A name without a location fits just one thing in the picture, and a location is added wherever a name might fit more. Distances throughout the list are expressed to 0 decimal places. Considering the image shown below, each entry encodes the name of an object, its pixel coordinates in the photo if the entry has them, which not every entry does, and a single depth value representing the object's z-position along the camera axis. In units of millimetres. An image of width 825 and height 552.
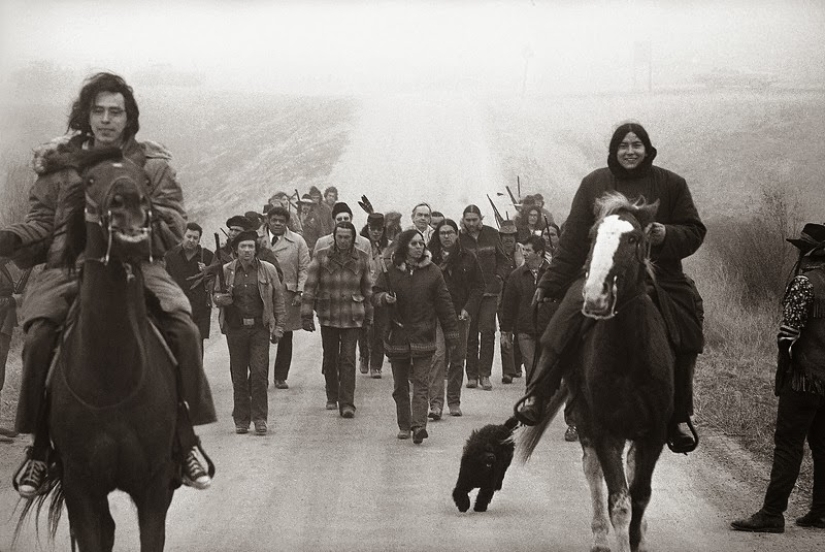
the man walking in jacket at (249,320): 26172
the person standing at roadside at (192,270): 30359
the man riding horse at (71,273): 12430
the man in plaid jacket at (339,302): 28469
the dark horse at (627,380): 14695
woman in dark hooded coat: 16125
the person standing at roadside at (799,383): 17891
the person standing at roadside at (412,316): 25641
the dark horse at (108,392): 11039
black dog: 18844
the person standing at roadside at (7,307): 24469
